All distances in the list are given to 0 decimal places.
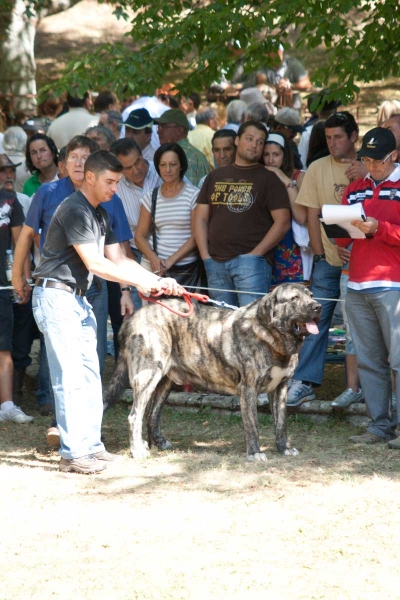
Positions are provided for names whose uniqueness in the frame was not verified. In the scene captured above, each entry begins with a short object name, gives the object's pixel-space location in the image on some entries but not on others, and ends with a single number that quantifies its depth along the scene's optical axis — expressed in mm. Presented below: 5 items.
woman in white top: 17656
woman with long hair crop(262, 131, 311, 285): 17047
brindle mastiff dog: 13898
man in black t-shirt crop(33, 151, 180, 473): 13477
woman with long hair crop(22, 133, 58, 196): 18250
